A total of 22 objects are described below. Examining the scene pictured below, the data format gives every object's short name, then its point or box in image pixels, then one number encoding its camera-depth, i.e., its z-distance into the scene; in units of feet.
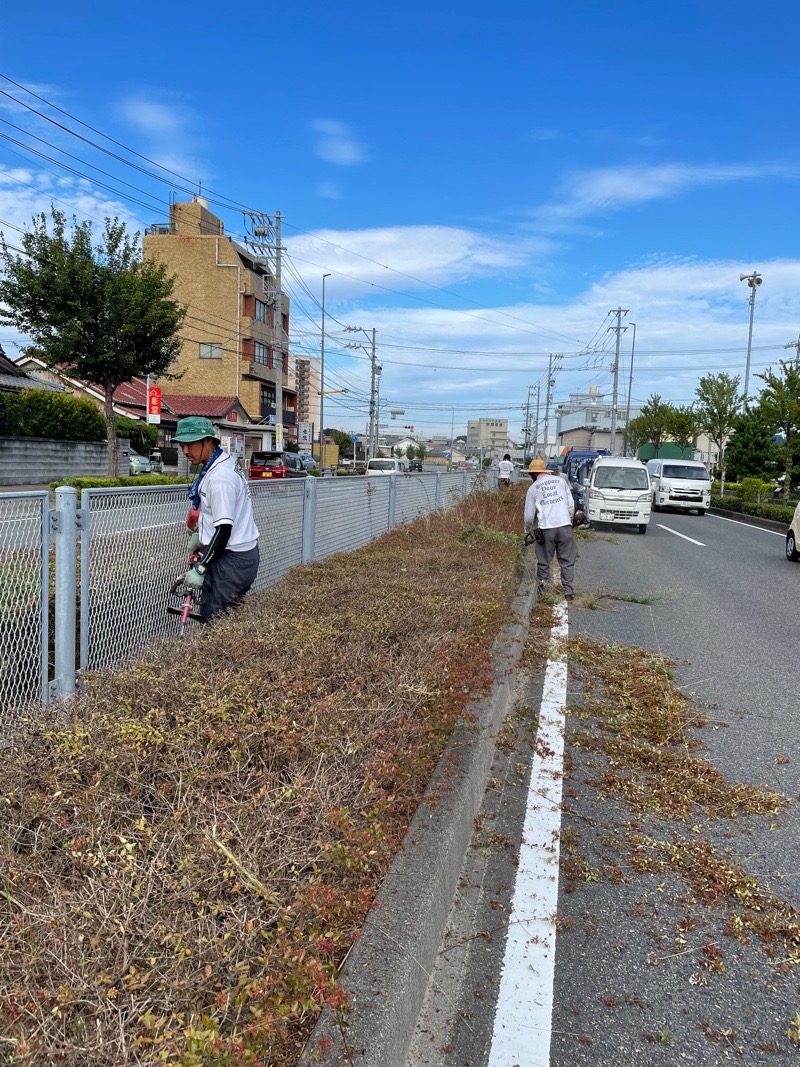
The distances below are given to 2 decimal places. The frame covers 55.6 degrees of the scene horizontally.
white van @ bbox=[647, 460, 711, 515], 88.48
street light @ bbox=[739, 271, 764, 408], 162.30
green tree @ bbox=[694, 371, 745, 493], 129.39
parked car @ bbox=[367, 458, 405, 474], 144.25
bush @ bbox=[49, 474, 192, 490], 56.23
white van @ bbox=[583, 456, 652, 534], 60.03
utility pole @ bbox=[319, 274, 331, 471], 157.63
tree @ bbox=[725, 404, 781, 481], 122.34
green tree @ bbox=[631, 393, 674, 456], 186.99
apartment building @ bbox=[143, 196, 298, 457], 170.81
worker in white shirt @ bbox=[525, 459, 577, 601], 27.94
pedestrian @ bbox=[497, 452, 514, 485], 81.89
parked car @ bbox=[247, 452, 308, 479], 87.66
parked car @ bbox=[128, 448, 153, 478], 106.83
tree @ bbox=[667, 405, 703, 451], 165.80
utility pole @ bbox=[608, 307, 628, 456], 204.45
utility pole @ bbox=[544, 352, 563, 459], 289.53
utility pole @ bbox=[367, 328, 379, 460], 211.00
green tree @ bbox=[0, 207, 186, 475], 66.64
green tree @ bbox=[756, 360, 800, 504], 83.20
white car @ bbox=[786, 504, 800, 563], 45.50
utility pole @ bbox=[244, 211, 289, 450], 115.65
